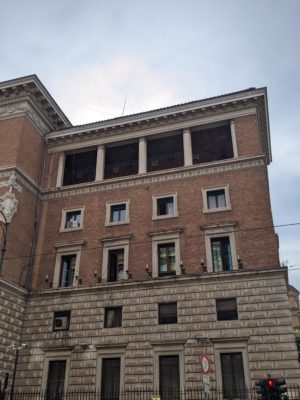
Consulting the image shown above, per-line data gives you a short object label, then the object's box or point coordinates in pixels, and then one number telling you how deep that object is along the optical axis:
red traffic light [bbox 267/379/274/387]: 14.61
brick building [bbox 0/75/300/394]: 22.72
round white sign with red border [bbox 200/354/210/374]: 15.82
